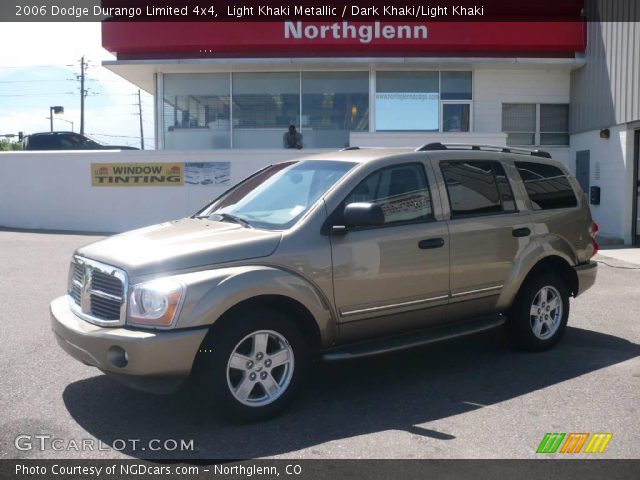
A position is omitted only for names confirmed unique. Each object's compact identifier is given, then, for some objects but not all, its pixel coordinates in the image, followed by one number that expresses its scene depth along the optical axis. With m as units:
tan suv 4.62
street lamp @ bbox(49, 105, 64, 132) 57.24
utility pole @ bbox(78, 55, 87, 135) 65.06
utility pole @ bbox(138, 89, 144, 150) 73.44
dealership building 19.53
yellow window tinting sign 19.14
